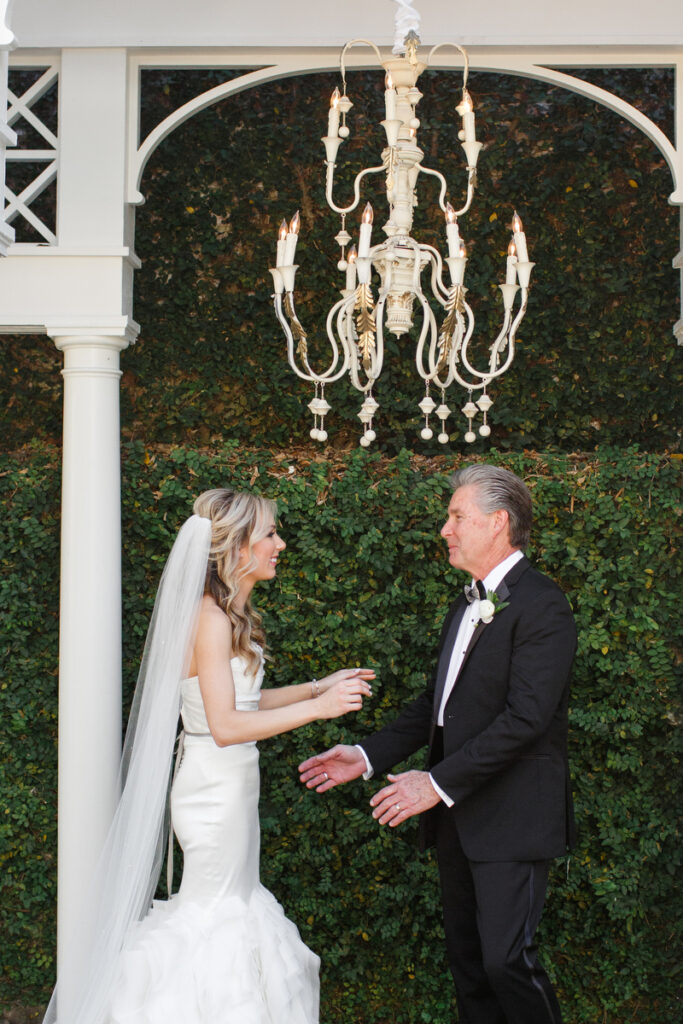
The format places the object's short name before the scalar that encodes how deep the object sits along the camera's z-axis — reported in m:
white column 4.32
